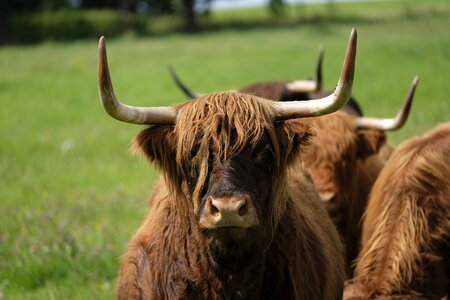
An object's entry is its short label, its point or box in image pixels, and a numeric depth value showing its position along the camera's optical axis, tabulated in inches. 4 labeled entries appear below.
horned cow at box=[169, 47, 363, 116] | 687.1
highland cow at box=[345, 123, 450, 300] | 376.8
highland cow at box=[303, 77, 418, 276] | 525.3
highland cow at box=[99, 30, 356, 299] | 289.1
